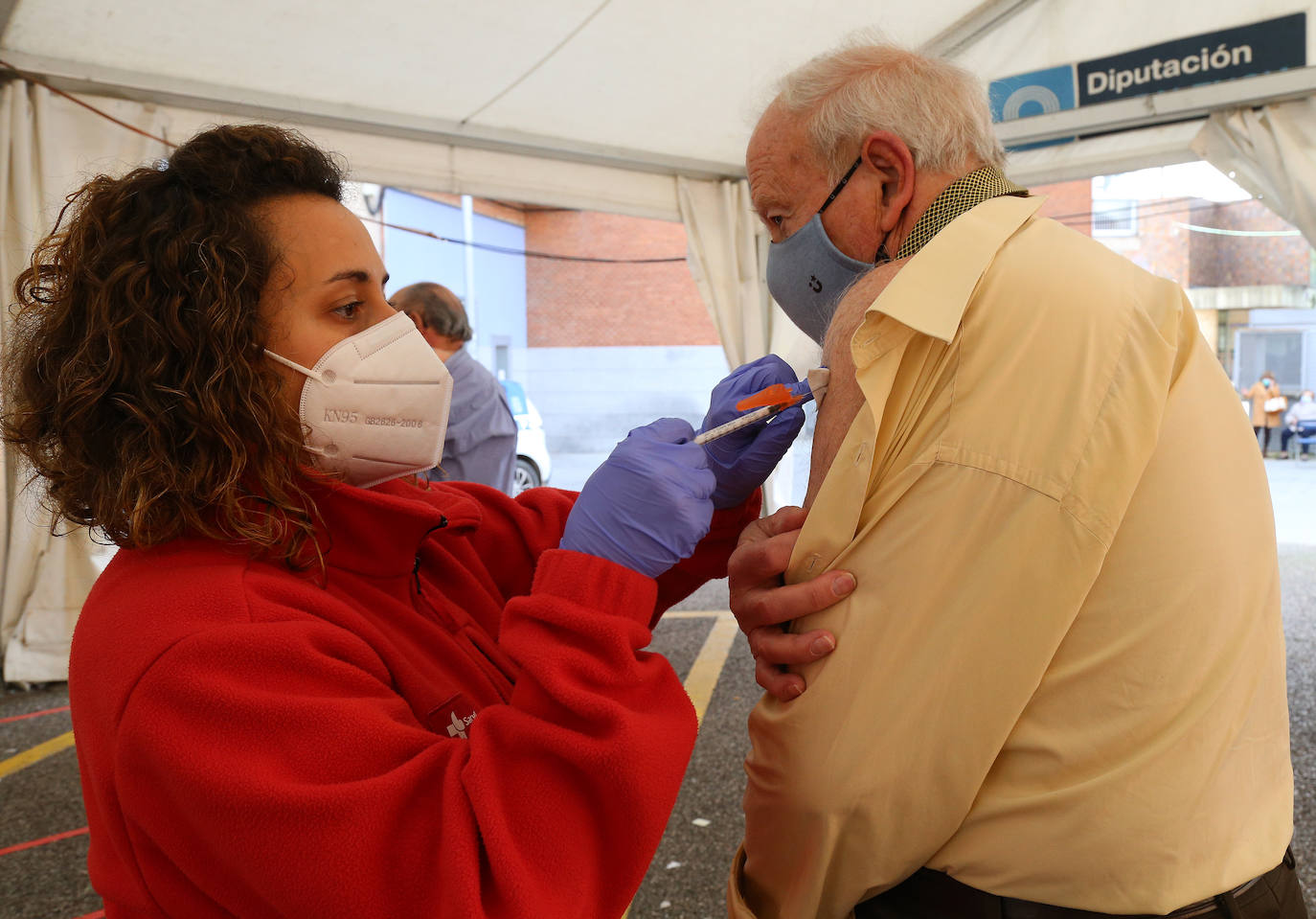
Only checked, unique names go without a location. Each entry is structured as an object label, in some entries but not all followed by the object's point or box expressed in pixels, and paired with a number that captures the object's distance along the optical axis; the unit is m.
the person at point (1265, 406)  15.88
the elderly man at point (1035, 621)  0.93
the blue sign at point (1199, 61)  3.46
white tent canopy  3.57
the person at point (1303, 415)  15.41
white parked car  9.33
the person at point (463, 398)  4.20
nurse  0.83
